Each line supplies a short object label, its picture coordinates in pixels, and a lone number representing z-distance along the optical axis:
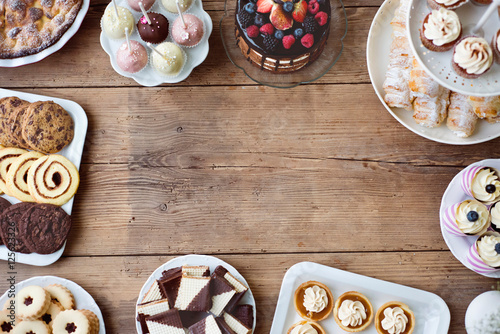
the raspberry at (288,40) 1.32
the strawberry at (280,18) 1.30
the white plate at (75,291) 1.52
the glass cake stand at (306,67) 1.48
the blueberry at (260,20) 1.33
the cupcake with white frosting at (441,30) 1.07
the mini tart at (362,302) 1.48
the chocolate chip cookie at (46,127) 1.51
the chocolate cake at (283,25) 1.32
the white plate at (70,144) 1.53
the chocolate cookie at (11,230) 1.50
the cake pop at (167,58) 1.44
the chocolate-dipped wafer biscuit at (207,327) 1.42
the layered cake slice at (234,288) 1.47
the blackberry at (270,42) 1.32
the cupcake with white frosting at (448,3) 1.08
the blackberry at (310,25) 1.32
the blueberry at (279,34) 1.32
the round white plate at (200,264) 1.52
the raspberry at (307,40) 1.32
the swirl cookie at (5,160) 1.54
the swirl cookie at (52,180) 1.52
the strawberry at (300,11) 1.32
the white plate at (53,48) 1.53
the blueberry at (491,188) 1.41
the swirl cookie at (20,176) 1.51
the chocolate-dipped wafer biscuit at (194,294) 1.43
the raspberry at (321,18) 1.33
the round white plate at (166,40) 1.51
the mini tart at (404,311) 1.48
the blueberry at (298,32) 1.32
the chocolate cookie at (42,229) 1.50
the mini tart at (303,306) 1.50
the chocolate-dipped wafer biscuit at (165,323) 1.43
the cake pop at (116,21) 1.45
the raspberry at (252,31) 1.33
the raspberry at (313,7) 1.34
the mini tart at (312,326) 1.50
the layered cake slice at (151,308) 1.45
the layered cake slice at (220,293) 1.45
